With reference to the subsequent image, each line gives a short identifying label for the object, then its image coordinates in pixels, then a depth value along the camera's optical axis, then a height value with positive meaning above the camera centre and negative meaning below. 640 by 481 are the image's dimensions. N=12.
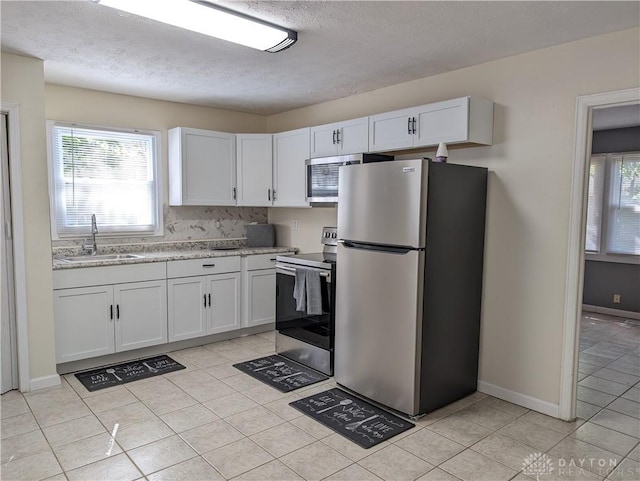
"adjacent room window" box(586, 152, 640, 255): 5.68 +0.11
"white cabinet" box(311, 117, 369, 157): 3.84 +0.65
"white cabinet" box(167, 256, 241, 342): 4.13 -0.83
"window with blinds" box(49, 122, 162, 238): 4.00 +0.26
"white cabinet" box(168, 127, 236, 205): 4.46 +0.43
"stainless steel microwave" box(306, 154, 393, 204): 3.78 +0.34
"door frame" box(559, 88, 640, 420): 2.79 -0.24
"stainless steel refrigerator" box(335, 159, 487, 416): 2.84 -0.46
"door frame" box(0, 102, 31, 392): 3.15 -0.28
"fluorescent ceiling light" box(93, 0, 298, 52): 2.20 +1.00
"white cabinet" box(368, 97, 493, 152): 3.08 +0.64
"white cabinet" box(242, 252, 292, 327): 4.59 -0.82
